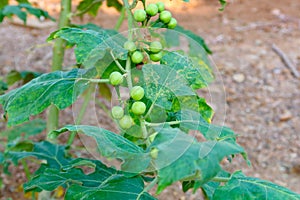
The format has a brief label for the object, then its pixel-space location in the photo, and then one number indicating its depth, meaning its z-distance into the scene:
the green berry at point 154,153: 0.57
